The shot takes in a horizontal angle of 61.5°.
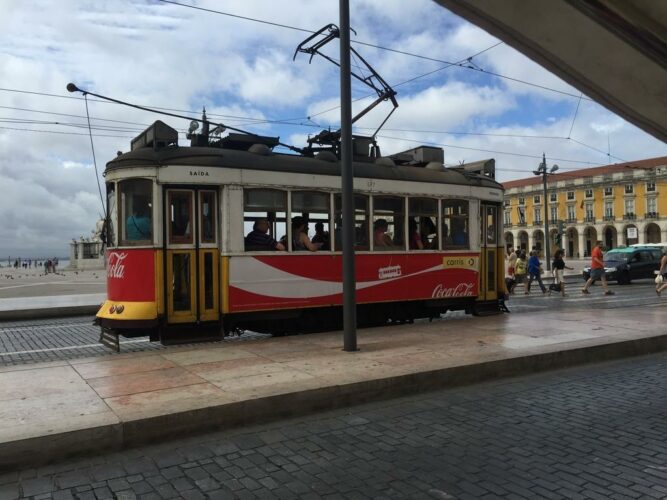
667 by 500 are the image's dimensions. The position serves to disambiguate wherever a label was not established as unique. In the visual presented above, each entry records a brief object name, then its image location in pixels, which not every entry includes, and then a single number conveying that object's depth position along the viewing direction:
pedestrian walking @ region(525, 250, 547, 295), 20.83
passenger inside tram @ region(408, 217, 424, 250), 11.30
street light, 35.78
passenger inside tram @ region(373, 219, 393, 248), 10.78
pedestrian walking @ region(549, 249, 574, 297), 19.23
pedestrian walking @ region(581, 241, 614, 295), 19.27
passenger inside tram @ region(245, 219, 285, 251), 9.44
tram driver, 8.80
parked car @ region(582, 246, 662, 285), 26.69
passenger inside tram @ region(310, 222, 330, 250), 10.24
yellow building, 91.10
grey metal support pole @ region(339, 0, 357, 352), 8.26
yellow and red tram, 8.81
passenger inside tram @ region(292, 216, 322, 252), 9.91
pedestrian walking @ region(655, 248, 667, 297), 17.97
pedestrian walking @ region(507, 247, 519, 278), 20.30
